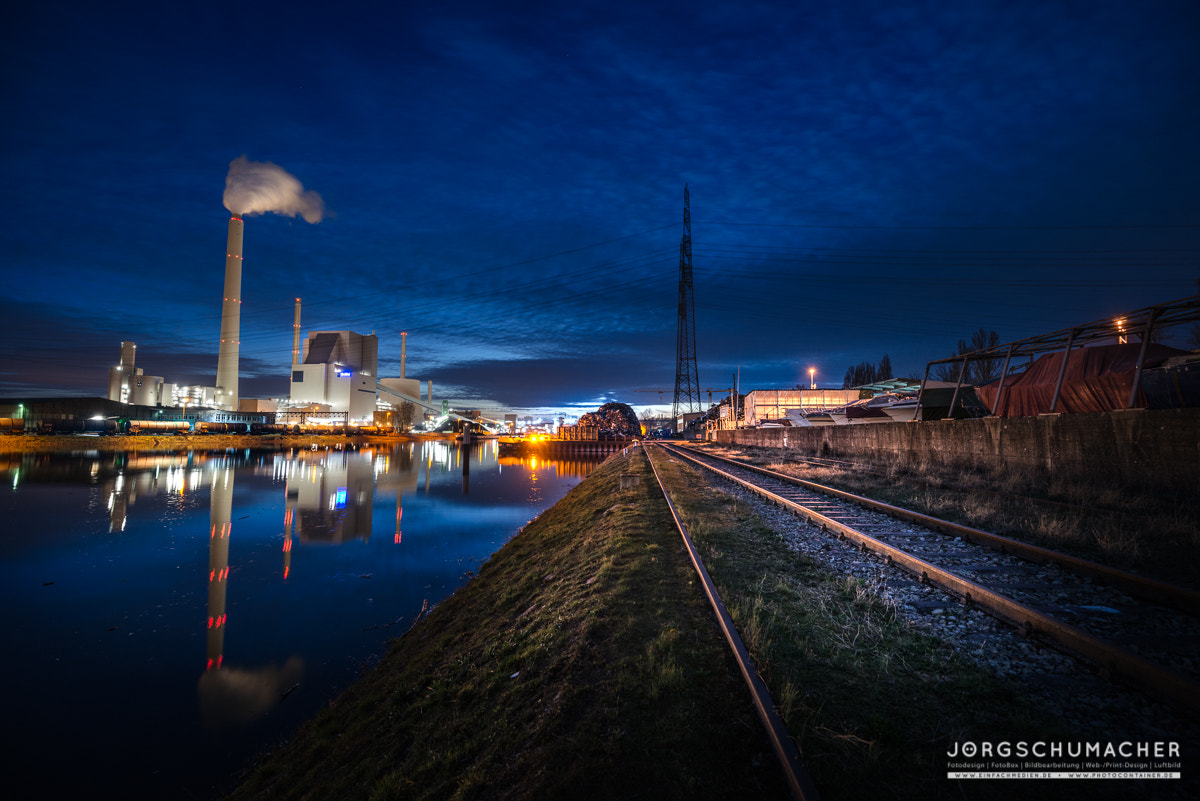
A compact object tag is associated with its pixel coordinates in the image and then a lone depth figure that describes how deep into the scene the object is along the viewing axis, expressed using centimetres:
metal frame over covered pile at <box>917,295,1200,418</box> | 988
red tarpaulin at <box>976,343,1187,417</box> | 1112
